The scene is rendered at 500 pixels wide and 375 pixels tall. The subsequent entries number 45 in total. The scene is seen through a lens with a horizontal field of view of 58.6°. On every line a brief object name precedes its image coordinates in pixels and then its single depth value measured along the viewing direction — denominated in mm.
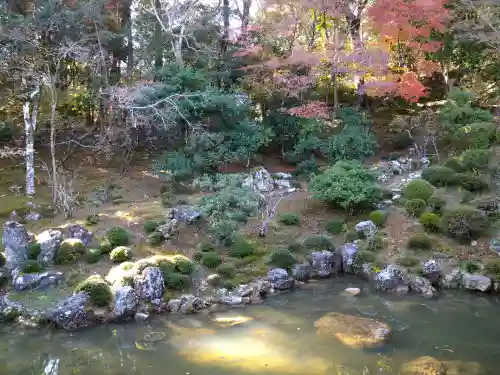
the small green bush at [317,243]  12000
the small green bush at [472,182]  13133
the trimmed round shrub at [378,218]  12992
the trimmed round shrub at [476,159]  12930
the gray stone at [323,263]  11594
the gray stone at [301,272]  11367
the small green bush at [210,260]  11156
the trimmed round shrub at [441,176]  13828
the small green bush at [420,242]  11711
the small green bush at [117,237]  11484
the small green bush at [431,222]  12289
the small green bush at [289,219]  13344
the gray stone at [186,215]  12633
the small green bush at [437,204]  12797
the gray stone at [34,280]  9930
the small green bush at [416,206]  13023
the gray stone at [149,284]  9781
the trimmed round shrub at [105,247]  11250
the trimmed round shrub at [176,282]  10266
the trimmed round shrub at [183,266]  10703
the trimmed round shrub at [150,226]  12281
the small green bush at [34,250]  10781
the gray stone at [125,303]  9321
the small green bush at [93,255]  10953
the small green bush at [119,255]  10977
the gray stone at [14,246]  10586
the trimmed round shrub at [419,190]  13359
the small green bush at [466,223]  11703
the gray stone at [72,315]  8914
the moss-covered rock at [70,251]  10867
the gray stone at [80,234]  11663
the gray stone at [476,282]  10281
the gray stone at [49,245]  10867
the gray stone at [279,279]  10805
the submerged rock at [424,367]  7062
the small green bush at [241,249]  11641
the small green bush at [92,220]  12688
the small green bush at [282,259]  11336
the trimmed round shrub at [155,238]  11805
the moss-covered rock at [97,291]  9430
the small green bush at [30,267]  10234
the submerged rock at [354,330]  8133
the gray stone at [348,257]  11680
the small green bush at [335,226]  12898
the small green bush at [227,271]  10883
